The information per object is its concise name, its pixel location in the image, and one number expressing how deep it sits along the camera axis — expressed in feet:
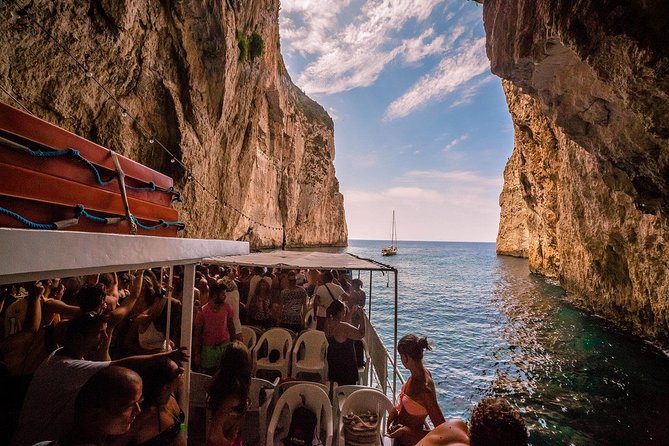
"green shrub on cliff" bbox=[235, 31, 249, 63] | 61.29
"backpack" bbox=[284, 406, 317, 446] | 9.76
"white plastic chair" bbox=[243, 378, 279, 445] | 10.01
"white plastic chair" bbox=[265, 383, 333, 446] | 10.55
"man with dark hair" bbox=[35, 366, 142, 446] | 4.87
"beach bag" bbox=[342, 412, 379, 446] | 10.11
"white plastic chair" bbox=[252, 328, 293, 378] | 15.76
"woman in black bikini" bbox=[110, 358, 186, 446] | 6.34
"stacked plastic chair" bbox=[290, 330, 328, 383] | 15.84
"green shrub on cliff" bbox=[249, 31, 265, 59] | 70.95
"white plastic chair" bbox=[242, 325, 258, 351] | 16.83
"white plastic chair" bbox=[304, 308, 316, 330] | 21.30
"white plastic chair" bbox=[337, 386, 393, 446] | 11.41
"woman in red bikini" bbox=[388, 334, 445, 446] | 9.88
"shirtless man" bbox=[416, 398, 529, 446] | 5.77
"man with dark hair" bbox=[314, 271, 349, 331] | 19.95
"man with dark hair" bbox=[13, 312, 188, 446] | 5.76
